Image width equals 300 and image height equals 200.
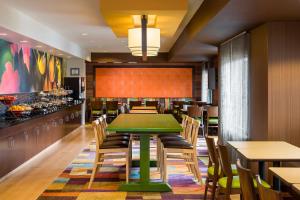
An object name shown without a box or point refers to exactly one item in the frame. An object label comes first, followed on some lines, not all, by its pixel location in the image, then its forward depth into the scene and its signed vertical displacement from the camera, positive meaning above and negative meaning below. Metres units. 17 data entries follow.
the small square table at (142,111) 6.38 -0.35
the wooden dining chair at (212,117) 6.51 -0.53
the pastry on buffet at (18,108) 4.38 -0.19
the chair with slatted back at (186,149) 3.39 -0.72
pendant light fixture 3.71 +0.89
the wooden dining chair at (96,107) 8.49 -0.33
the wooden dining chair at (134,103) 8.37 -0.19
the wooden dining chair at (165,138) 3.74 -0.62
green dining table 3.12 -0.58
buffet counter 3.57 -0.69
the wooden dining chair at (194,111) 6.56 -0.36
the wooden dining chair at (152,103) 8.41 -0.19
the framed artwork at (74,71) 8.53 +0.92
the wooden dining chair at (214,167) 2.58 -0.71
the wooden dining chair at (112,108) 8.46 -0.36
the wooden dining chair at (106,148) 3.38 -0.70
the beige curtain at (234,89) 3.87 +0.15
